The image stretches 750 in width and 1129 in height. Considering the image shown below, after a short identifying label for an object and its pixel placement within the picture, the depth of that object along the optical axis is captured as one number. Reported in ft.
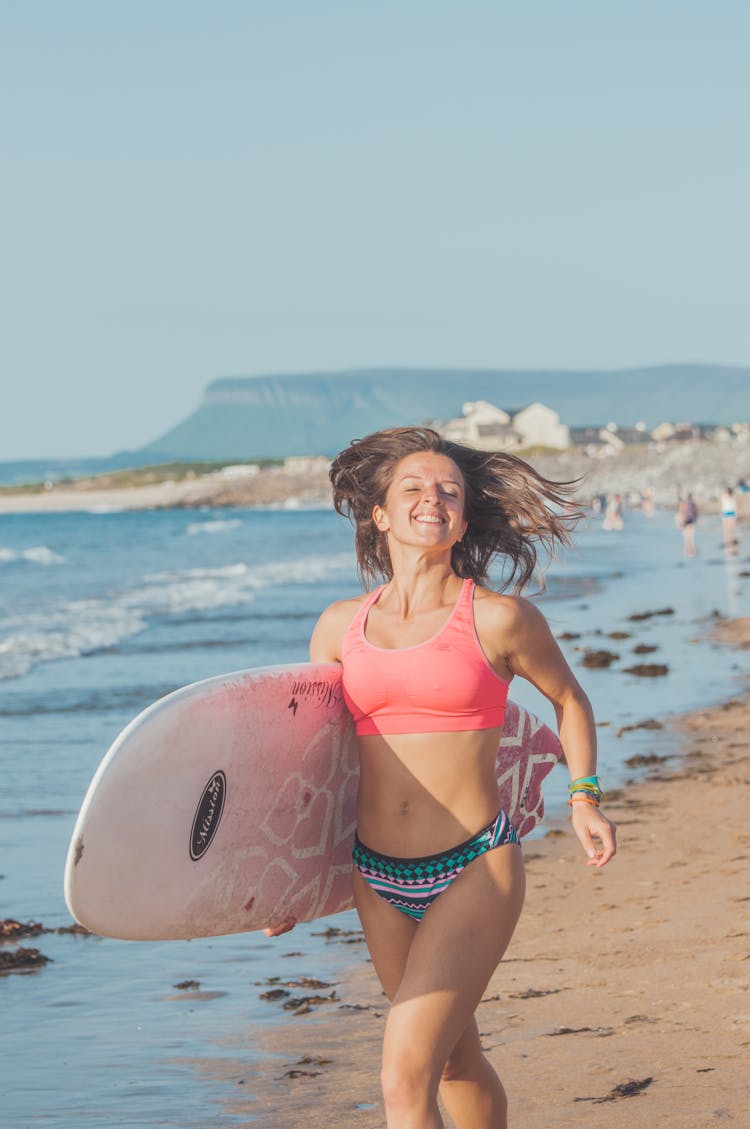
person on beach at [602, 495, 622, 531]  152.15
